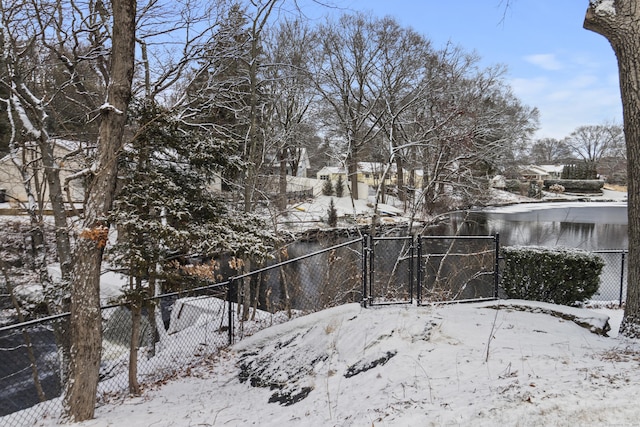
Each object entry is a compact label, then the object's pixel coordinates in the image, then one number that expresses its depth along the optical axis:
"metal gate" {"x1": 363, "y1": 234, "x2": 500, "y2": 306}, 5.27
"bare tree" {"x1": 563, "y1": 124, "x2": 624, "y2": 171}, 66.88
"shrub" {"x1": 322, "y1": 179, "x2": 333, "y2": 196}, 29.92
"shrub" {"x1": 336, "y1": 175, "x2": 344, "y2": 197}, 30.27
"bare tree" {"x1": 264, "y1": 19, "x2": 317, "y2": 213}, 13.14
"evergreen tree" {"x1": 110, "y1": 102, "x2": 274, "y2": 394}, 4.34
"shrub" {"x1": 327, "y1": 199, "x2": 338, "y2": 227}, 19.20
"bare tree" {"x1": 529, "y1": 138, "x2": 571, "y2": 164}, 80.62
